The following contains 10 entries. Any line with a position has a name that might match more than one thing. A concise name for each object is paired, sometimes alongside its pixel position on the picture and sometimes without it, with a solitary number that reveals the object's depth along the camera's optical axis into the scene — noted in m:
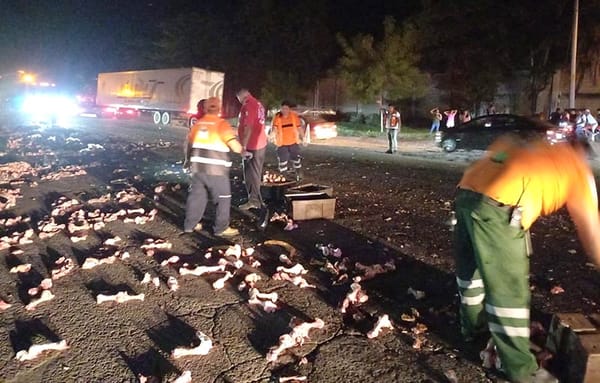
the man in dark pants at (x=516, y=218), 3.32
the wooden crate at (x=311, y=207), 7.77
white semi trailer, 29.92
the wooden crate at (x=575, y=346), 3.22
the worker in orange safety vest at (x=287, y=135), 11.20
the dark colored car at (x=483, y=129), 17.02
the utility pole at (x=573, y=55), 20.14
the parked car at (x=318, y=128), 22.31
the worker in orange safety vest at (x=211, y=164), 6.75
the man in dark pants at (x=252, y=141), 8.48
